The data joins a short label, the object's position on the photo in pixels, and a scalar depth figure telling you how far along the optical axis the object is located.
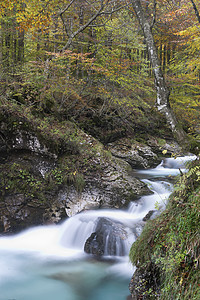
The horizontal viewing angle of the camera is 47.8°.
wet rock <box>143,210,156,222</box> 6.00
